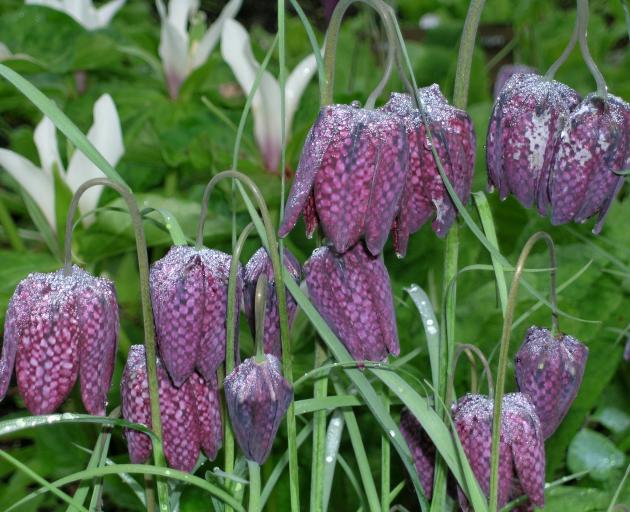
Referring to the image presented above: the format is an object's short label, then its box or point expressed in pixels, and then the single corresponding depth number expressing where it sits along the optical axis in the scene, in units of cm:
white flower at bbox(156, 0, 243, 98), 131
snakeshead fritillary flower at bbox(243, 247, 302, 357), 90
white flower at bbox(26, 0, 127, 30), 145
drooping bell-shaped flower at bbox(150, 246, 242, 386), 88
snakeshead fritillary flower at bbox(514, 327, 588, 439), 91
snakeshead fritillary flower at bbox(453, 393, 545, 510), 90
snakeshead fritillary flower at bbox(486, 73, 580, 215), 90
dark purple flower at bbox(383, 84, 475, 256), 89
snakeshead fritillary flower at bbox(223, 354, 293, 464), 88
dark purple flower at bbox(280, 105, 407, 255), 87
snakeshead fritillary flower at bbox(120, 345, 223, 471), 90
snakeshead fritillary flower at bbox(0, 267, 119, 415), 88
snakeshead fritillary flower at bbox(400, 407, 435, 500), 93
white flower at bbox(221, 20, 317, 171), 117
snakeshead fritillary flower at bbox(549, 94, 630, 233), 89
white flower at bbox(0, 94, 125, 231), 108
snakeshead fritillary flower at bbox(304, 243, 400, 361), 89
